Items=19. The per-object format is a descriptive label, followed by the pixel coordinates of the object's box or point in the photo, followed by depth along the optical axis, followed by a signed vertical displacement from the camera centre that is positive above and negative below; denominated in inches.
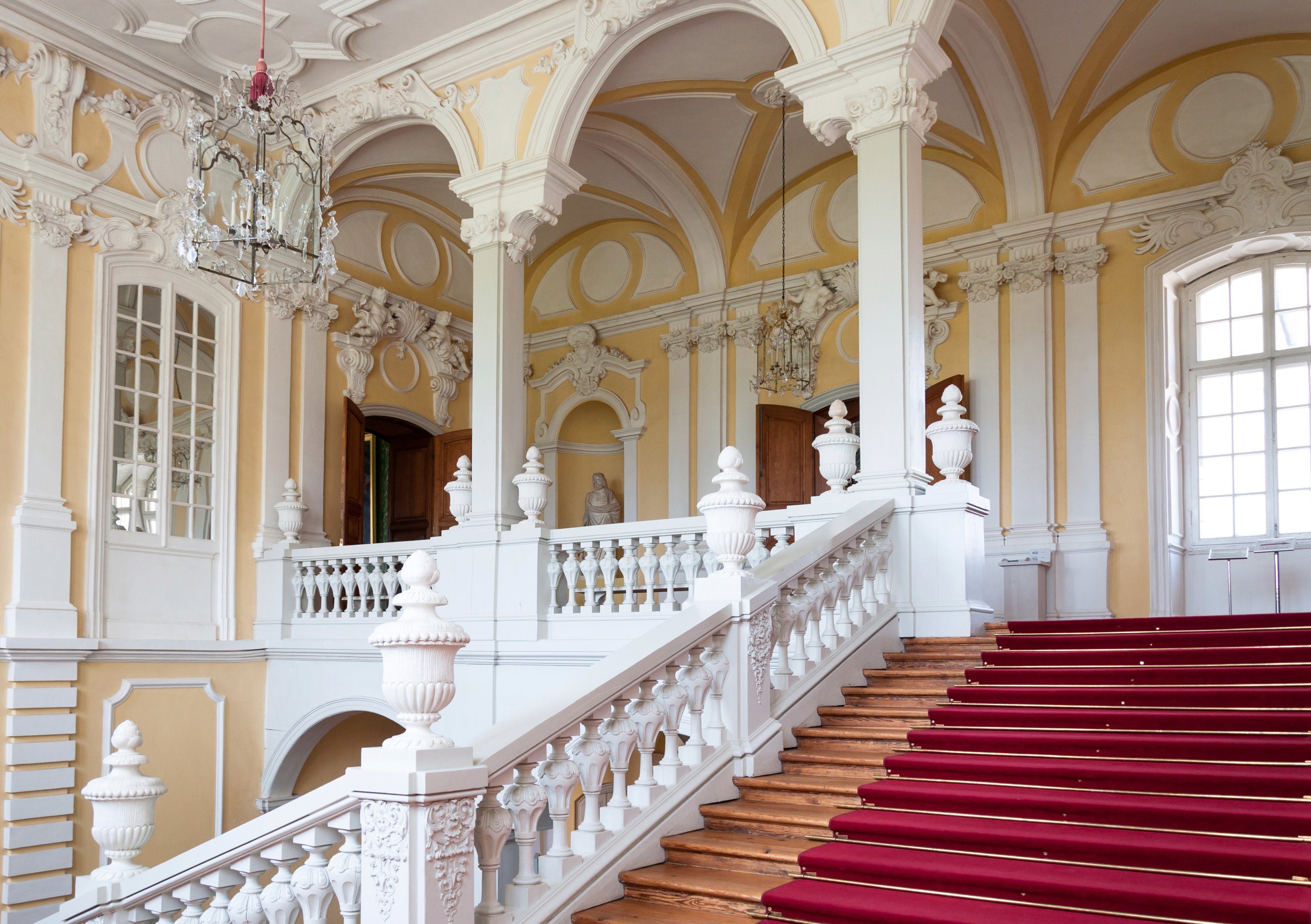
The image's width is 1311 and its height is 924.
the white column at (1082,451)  380.5 +27.4
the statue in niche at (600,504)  506.9 +11.1
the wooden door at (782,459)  441.7 +27.9
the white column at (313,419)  420.8 +41.9
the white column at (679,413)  493.0 +51.1
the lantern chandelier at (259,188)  201.9 +62.5
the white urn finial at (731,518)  198.8 +2.1
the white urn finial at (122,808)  187.3 -47.2
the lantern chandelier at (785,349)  412.5 +69.2
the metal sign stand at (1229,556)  363.3 -8.8
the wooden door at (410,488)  497.0 +18.3
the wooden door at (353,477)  426.3 +19.7
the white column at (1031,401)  391.2 +45.6
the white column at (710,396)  487.2 +58.3
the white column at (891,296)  267.9 +56.9
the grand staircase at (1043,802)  143.8 -41.0
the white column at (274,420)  407.5 +40.2
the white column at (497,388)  345.1 +44.1
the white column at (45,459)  334.6 +21.3
